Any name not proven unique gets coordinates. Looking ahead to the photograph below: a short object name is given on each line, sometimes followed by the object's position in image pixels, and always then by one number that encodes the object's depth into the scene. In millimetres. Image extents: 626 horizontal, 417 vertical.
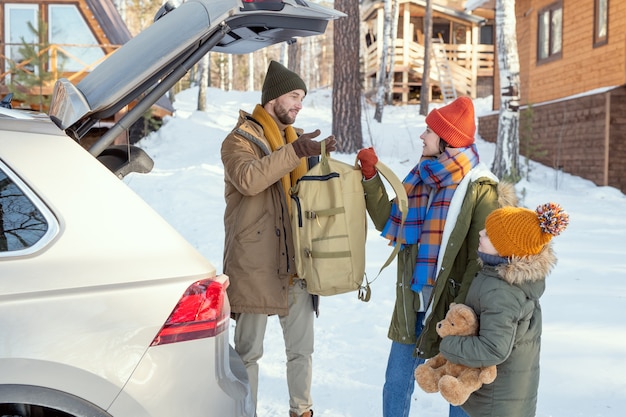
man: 3697
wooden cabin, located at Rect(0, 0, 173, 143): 18297
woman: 3387
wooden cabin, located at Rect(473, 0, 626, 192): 13695
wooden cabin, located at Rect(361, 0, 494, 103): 30500
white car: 2154
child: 2820
